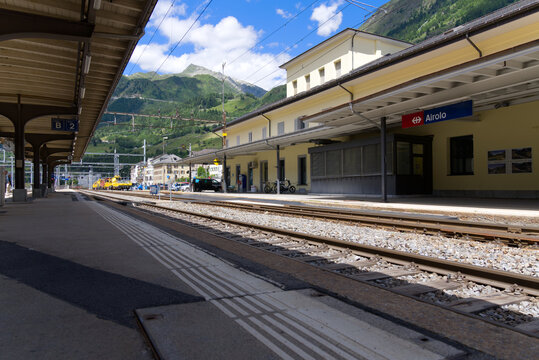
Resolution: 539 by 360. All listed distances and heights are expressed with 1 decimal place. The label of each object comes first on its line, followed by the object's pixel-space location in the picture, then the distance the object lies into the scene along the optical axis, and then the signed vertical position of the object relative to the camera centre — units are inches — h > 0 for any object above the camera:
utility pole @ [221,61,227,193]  1466.0 +70.6
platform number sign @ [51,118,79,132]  876.7 +146.2
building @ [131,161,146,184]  4653.1 +134.5
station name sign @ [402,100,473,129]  550.6 +108.4
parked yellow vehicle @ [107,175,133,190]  2819.9 -2.9
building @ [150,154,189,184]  4209.2 +210.3
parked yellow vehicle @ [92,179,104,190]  3543.3 -11.9
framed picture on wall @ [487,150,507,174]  682.8 +35.1
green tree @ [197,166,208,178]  5410.9 +161.6
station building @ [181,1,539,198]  520.7 +122.2
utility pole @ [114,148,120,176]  2874.0 +146.6
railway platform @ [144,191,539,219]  457.7 -39.2
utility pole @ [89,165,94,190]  3757.9 +45.2
